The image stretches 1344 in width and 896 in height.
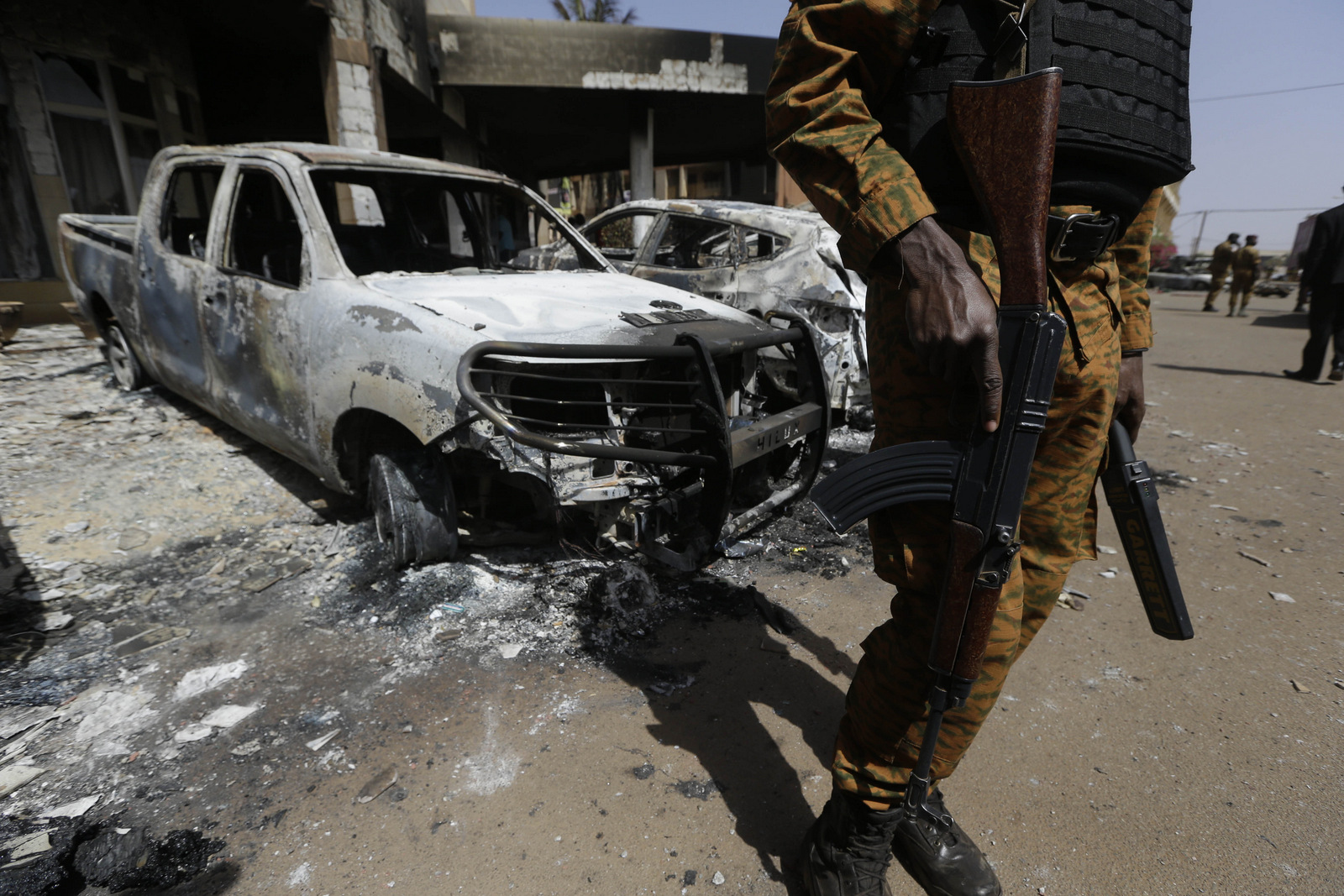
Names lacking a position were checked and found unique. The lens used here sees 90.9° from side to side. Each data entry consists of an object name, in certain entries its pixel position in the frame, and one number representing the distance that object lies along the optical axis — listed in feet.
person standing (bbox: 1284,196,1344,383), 21.22
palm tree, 73.10
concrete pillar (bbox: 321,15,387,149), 22.47
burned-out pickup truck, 7.32
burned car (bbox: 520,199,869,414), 14.25
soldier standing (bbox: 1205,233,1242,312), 49.08
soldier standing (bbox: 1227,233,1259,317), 42.55
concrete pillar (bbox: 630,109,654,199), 38.24
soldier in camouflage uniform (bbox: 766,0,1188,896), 3.63
